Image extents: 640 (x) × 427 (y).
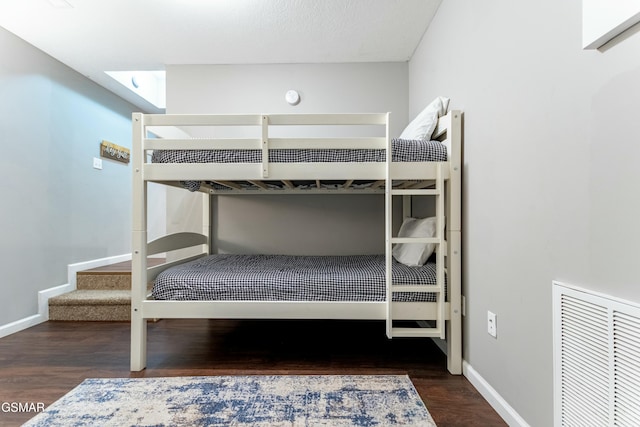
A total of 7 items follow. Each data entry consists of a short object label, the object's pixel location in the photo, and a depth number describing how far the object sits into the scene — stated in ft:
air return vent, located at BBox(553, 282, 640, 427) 2.56
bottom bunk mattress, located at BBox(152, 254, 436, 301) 5.64
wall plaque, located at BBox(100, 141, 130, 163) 11.02
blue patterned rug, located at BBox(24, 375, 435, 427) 4.30
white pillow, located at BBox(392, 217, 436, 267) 6.23
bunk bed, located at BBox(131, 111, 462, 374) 5.56
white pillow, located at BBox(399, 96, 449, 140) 6.26
